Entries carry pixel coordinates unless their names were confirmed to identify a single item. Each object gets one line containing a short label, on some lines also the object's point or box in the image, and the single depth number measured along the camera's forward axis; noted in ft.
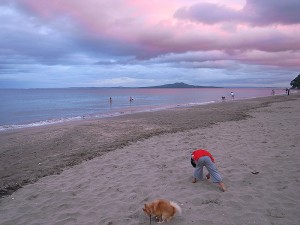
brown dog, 14.75
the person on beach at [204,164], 19.10
